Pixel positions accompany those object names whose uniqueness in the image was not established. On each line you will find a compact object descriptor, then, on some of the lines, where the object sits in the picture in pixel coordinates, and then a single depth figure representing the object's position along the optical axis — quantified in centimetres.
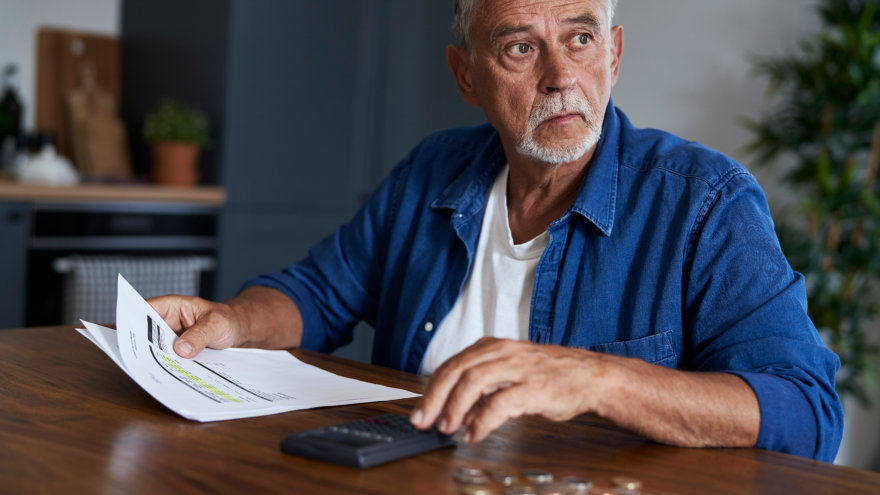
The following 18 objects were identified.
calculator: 75
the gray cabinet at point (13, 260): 290
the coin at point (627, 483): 73
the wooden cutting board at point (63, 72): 355
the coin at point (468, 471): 73
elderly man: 88
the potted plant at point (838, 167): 294
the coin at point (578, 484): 71
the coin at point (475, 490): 69
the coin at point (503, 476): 72
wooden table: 70
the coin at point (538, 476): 72
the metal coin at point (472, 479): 71
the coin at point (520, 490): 69
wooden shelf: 291
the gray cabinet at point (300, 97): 340
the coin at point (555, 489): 69
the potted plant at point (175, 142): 335
